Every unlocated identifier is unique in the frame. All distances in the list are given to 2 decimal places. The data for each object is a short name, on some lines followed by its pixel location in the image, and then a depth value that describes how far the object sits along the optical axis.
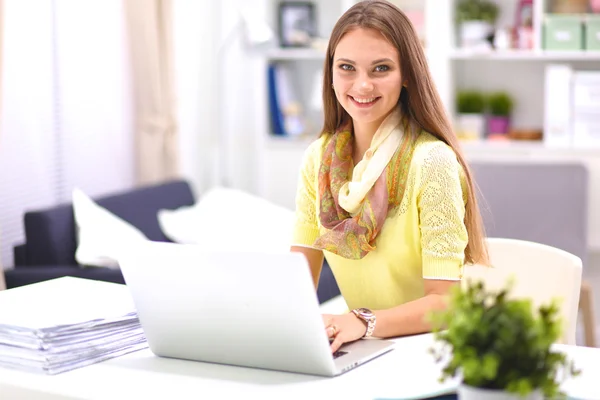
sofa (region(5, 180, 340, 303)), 3.11
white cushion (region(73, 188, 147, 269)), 3.26
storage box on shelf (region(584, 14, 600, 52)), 4.37
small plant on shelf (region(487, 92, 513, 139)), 4.70
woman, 1.81
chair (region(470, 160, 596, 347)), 4.19
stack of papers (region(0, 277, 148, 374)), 1.53
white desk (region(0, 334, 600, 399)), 1.38
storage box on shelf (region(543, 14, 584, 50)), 4.39
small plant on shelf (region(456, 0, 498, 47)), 4.58
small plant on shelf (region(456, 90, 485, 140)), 4.65
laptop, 1.38
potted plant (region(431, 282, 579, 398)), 1.04
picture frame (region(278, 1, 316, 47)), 4.87
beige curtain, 4.23
